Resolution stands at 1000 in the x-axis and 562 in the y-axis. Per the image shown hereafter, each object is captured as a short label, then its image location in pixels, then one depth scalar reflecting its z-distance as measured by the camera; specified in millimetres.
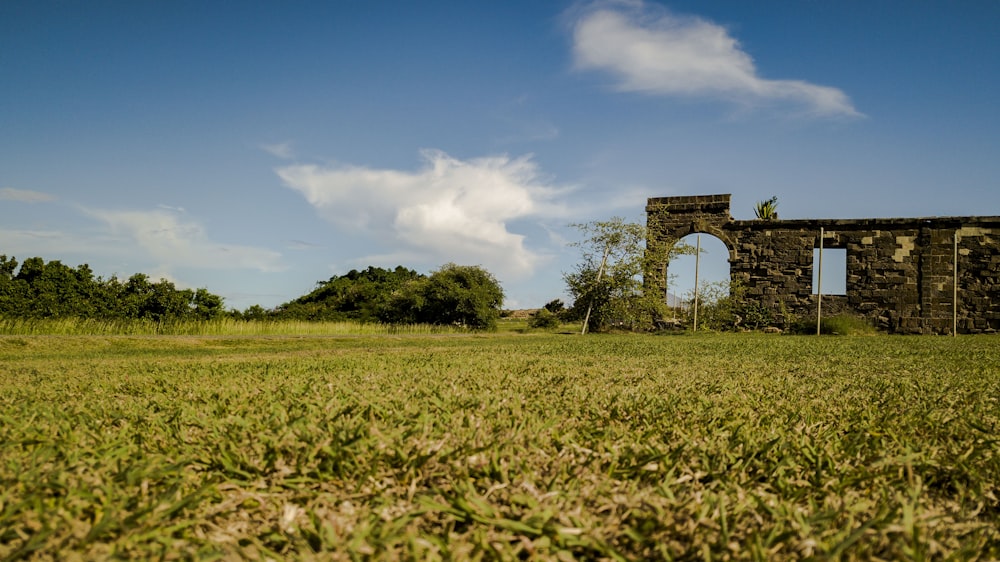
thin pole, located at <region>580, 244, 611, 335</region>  19695
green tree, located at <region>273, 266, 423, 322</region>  24978
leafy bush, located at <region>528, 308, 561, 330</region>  23484
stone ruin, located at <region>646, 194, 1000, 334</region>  19422
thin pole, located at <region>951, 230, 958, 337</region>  18500
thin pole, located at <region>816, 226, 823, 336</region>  17906
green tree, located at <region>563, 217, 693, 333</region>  20375
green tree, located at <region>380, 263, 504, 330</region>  23781
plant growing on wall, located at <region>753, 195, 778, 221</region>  28612
